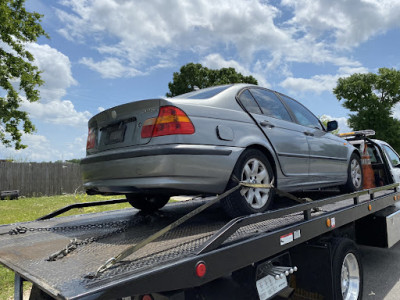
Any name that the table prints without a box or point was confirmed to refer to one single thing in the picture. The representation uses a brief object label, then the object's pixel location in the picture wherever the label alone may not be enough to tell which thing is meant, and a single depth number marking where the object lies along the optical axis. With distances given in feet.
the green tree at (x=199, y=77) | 93.91
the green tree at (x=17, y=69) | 47.75
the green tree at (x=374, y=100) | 104.12
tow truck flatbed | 4.64
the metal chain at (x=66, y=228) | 9.05
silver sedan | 7.82
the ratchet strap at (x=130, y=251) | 4.79
